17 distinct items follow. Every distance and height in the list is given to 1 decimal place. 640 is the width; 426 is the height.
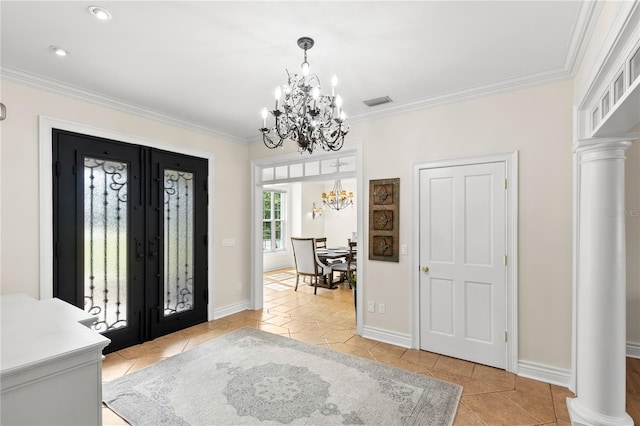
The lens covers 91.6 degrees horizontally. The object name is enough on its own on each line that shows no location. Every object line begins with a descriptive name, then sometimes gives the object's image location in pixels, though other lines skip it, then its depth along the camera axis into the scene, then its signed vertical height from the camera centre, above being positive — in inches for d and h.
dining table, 259.9 -38.8
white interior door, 120.3 -20.8
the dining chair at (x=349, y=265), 257.3 -45.4
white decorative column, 81.2 -21.0
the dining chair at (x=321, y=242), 300.8 -31.5
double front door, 123.5 -10.6
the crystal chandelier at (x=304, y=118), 86.5 +26.6
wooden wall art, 142.9 -3.5
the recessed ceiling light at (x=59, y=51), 95.4 +50.4
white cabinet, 53.0 -29.6
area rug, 89.3 -58.9
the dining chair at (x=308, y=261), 250.1 -40.4
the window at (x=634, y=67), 54.6 +25.9
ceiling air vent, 133.9 +48.6
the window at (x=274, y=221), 347.6 -10.4
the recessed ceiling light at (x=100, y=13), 77.2 +50.7
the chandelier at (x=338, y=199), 337.7 +14.7
